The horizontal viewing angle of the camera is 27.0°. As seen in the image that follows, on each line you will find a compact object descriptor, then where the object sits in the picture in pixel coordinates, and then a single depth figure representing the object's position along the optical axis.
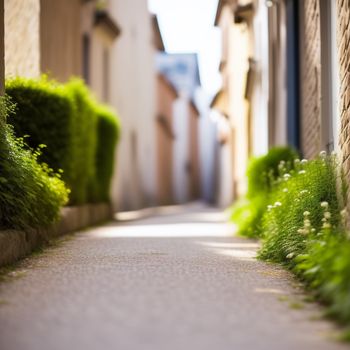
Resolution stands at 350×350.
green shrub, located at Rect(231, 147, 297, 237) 9.47
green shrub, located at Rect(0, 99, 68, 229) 6.28
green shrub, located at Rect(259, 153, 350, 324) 3.78
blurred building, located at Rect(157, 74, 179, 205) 32.69
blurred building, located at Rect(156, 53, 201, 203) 42.81
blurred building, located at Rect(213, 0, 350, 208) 6.72
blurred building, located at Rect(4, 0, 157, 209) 11.27
